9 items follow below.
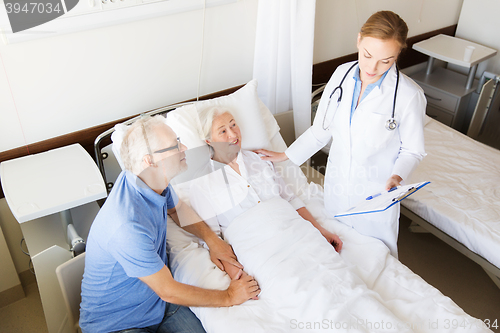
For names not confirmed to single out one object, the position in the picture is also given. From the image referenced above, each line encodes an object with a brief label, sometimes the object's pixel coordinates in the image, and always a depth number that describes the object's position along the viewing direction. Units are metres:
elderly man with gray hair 1.32
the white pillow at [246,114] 1.87
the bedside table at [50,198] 1.60
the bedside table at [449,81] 3.01
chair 1.53
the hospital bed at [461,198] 1.96
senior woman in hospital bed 1.76
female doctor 1.55
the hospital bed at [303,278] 1.35
